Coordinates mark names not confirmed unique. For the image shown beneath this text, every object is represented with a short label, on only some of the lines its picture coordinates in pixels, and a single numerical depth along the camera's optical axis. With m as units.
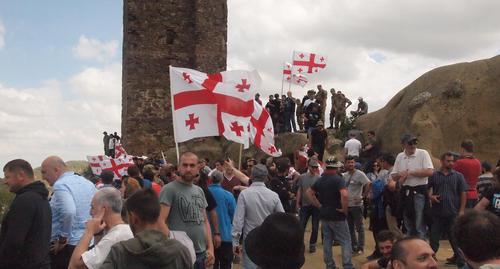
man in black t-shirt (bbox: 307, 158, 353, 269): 8.43
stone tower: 25.58
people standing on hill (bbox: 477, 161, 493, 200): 9.47
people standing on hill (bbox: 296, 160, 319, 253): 10.38
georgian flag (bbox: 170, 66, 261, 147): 8.98
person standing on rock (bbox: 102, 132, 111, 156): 24.87
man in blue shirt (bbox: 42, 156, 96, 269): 6.29
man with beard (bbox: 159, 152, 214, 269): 5.88
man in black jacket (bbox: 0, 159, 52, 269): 5.20
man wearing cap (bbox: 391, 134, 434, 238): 8.48
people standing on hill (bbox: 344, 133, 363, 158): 15.61
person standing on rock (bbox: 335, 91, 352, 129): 21.95
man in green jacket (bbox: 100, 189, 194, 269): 3.57
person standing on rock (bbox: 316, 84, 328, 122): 20.92
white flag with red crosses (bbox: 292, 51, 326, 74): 20.14
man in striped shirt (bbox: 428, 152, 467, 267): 8.40
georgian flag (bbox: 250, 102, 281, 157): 10.58
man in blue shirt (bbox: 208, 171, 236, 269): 7.79
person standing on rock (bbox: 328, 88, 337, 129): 21.89
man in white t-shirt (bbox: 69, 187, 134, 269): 3.98
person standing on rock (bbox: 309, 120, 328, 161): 17.11
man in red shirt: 9.05
